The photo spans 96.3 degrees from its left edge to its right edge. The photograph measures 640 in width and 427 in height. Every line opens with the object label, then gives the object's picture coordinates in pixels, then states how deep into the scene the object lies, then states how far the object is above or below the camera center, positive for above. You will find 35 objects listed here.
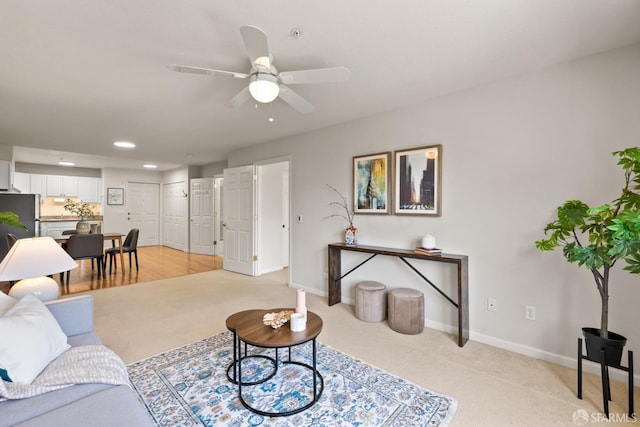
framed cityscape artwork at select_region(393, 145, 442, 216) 2.95 +0.32
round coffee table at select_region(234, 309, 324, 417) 1.73 -0.80
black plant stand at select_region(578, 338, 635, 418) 1.69 -1.03
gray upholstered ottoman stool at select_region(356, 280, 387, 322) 3.14 -1.02
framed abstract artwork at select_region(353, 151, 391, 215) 3.35 +0.34
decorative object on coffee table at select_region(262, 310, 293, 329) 1.97 -0.77
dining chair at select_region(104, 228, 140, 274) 5.43 -0.67
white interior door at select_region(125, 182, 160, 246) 8.55 +0.02
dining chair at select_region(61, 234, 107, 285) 4.54 -0.58
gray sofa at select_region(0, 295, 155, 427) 1.06 -0.78
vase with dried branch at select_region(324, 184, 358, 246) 3.59 -0.07
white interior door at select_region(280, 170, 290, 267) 5.76 -0.21
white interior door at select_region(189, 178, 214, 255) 7.37 -0.16
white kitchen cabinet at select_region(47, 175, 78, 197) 7.40 +0.66
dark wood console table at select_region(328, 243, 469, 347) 2.59 -0.65
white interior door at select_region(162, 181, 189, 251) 8.13 -0.18
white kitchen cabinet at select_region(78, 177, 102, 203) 7.81 +0.58
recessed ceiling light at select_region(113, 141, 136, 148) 4.83 +1.15
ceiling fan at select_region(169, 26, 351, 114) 1.72 +0.87
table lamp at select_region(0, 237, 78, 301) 1.99 -0.40
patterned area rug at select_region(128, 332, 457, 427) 1.69 -1.22
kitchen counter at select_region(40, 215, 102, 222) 7.19 -0.19
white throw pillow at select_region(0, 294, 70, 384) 1.24 -0.62
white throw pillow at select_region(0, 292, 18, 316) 1.63 -0.55
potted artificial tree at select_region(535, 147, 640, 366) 1.51 -0.17
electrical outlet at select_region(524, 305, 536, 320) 2.43 -0.86
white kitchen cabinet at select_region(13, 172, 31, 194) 6.85 +0.71
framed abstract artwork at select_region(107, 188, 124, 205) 8.11 +0.42
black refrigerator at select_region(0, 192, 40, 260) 4.51 +0.01
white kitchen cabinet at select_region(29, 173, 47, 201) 7.12 +0.66
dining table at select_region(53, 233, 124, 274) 5.26 -0.49
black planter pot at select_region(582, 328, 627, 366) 1.76 -0.85
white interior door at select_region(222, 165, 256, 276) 5.20 -0.17
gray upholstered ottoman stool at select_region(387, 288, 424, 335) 2.84 -1.01
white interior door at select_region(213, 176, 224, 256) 7.22 -0.11
